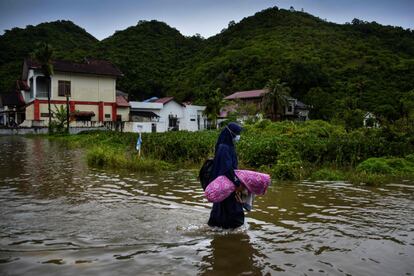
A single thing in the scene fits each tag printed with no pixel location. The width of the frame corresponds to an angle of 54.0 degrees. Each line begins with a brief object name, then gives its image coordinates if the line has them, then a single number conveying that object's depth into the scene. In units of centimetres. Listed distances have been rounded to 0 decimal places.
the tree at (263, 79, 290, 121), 5712
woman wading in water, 616
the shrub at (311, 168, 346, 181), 1215
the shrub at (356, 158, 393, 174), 1325
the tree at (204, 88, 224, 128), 5169
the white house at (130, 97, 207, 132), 5103
